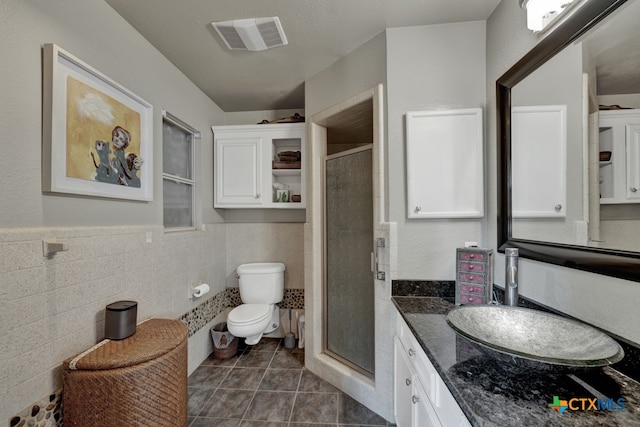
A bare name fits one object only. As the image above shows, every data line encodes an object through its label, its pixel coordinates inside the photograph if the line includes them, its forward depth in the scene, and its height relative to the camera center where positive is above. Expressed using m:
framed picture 1.05 +0.40
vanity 0.62 -0.50
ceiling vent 1.48 +1.13
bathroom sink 0.69 -0.41
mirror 0.80 +0.27
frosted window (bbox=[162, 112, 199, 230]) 1.98 +0.34
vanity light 1.00 +0.84
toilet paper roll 2.06 -0.64
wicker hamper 1.03 -0.73
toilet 2.24 -0.78
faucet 1.11 -0.28
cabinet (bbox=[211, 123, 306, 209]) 2.46 +0.46
